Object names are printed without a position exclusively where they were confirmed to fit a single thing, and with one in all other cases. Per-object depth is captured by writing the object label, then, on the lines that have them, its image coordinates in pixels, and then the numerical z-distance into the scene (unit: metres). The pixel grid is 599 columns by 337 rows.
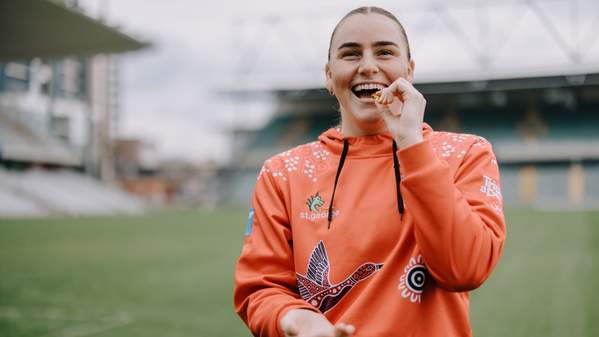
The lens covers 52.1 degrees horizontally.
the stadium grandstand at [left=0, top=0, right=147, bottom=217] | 26.50
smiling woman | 1.20
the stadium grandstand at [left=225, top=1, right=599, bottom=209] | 28.23
